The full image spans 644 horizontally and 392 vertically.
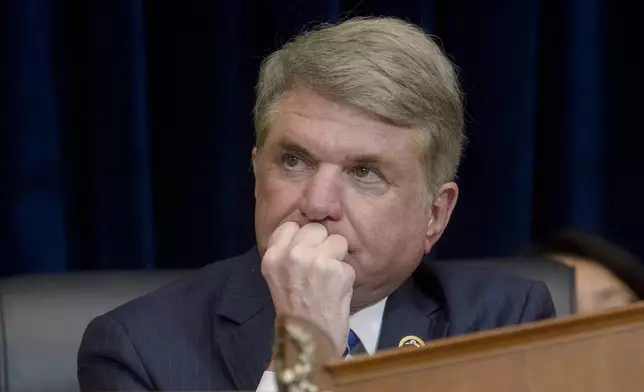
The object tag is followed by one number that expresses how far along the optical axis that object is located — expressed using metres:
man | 2.55
